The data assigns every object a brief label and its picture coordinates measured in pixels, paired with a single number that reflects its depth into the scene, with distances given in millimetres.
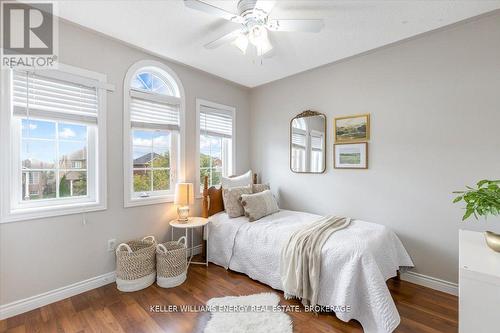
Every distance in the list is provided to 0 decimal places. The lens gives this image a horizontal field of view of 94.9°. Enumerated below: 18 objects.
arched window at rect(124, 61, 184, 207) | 2607
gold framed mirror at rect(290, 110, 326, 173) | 3191
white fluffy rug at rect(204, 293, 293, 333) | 1748
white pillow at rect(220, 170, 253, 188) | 3274
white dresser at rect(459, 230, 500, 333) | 1146
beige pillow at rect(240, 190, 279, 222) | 2826
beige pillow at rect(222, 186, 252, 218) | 2951
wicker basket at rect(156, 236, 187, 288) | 2373
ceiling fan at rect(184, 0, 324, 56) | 1712
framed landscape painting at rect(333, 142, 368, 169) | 2811
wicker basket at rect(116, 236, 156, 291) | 2281
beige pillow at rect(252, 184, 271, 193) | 3280
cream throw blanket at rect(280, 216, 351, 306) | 1958
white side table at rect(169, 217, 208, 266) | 2648
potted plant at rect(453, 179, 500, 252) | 1461
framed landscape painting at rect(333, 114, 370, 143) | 2801
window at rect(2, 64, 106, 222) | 1959
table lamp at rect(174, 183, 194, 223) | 2764
